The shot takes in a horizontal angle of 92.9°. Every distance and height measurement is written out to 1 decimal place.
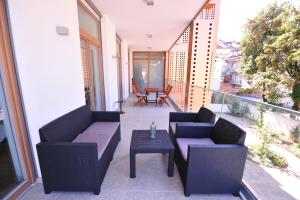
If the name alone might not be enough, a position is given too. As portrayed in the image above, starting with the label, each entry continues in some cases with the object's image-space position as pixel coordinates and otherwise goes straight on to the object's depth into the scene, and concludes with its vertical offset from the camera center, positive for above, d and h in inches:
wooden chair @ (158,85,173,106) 240.7 -41.2
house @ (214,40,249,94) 501.4 +25.0
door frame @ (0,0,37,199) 53.3 -13.4
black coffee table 70.6 -37.1
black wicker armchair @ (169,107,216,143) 91.4 -32.1
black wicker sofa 58.4 -37.9
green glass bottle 81.0 -33.1
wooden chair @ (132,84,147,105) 239.6 -39.8
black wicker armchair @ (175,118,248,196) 58.6 -39.1
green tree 237.8 +39.6
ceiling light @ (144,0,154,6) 115.9 +56.7
